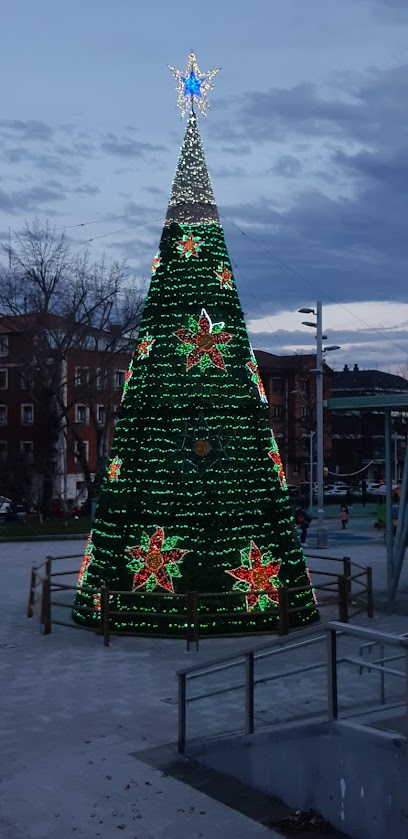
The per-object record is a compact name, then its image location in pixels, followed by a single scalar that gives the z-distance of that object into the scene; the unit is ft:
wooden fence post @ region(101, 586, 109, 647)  42.50
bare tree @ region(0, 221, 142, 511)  127.24
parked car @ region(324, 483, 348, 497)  205.41
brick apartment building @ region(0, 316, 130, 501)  130.11
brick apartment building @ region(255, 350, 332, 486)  222.28
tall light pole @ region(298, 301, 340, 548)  92.17
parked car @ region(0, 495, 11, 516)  147.95
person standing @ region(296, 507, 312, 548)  91.81
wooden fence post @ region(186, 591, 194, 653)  41.70
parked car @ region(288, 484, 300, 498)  185.24
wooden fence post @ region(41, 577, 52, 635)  45.65
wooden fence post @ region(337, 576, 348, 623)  47.03
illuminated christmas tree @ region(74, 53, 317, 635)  44.11
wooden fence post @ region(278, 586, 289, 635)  42.75
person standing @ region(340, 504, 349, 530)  116.26
